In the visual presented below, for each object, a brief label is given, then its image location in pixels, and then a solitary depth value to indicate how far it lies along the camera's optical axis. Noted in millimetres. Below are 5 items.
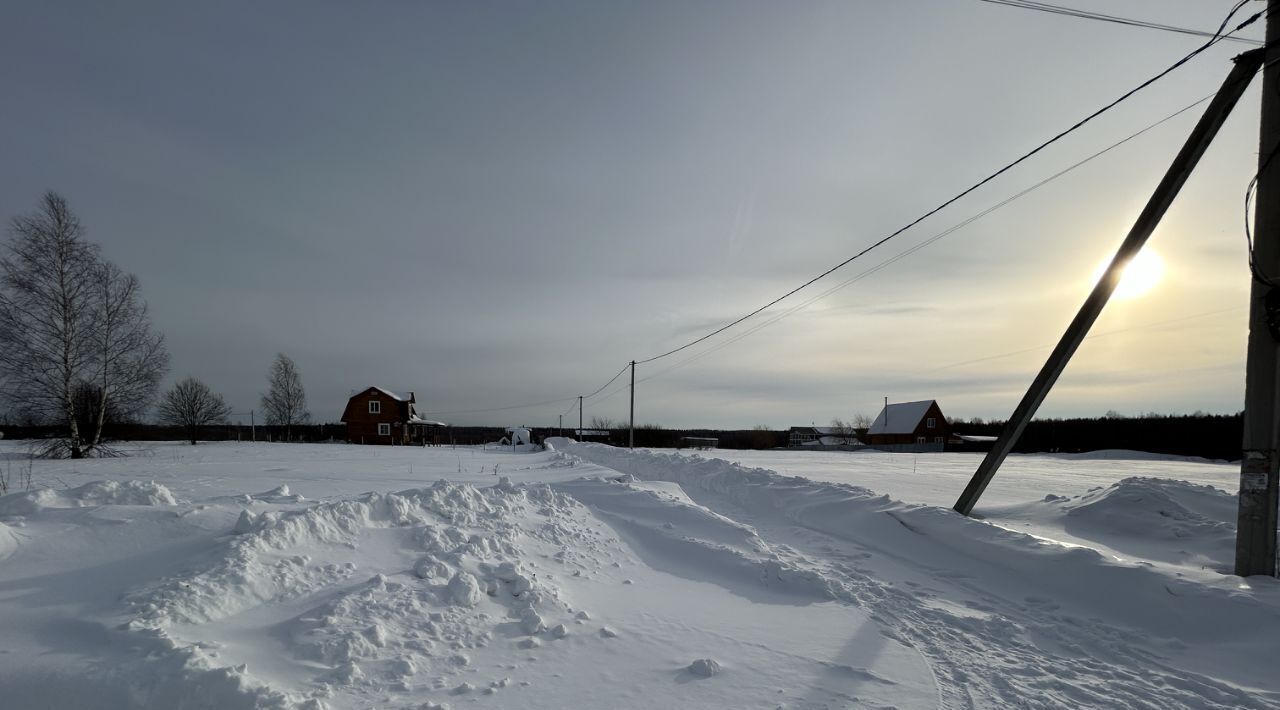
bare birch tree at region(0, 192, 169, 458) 22703
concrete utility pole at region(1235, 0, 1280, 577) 6430
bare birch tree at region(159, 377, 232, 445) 50188
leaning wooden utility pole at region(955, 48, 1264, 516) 7382
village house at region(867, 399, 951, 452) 63875
